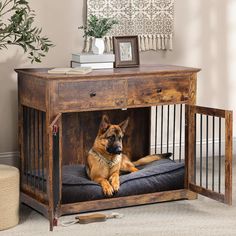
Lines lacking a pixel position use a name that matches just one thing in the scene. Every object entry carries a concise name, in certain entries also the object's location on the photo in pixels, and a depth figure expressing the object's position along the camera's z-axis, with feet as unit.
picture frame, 17.82
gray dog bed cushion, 16.03
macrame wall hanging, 19.40
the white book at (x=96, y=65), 17.08
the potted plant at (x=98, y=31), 17.47
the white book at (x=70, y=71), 15.65
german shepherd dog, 16.61
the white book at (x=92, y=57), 17.02
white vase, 17.43
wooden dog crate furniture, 15.33
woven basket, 14.99
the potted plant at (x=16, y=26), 15.96
